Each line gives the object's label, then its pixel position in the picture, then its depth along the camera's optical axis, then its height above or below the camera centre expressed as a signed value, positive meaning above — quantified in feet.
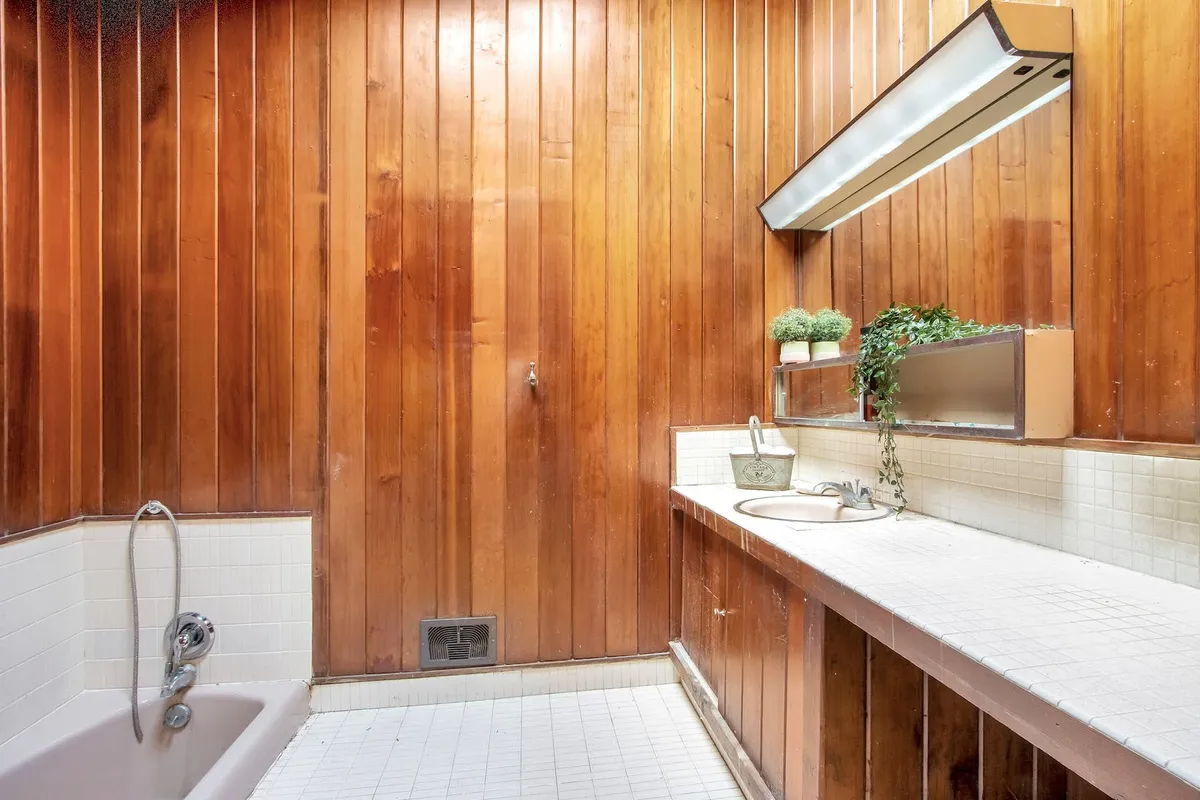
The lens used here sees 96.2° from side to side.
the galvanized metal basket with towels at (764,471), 6.45 -0.93
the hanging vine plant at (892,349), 4.54 +0.40
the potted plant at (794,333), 6.66 +0.76
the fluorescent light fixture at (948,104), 3.76 +2.39
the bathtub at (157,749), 4.82 -3.46
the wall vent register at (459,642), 6.58 -3.04
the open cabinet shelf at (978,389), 3.67 +0.03
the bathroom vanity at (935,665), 1.93 -1.22
